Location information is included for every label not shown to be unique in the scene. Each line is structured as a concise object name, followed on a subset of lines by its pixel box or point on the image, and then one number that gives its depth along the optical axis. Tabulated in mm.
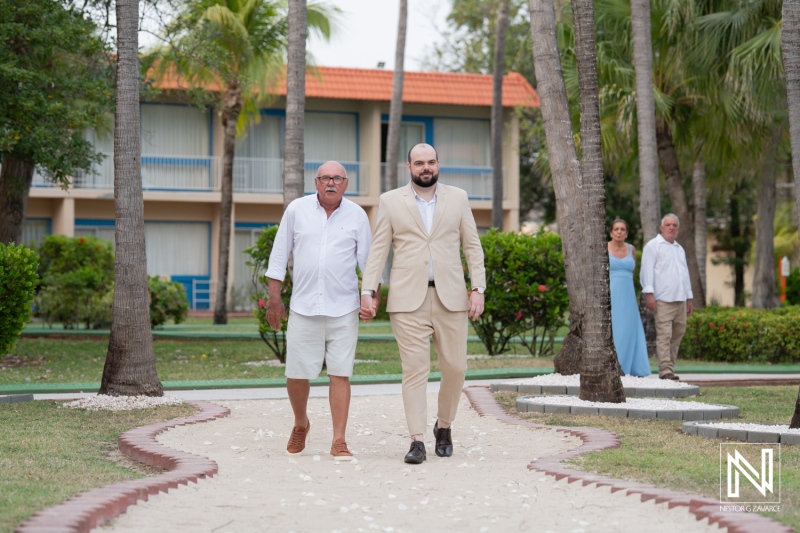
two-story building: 32031
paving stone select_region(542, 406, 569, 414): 10211
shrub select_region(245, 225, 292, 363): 15203
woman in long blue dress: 12875
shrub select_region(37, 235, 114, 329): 22312
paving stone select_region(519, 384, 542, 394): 11812
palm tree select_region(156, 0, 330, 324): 24734
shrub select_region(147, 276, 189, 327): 22844
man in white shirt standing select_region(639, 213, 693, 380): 12844
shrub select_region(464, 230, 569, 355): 16297
